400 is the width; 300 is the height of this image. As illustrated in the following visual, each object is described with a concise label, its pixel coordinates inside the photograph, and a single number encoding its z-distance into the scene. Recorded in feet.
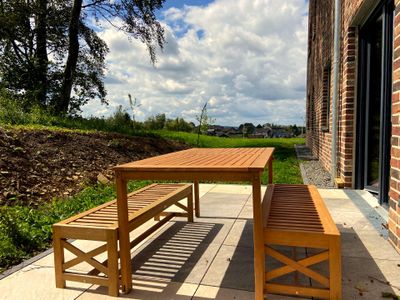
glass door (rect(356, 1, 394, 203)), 15.39
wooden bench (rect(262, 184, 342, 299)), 8.04
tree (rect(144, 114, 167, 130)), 73.61
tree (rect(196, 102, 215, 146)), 60.78
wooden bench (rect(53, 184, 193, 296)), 9.00
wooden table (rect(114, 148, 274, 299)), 8.14
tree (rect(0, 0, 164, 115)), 45.98
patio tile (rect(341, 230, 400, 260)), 11.01
